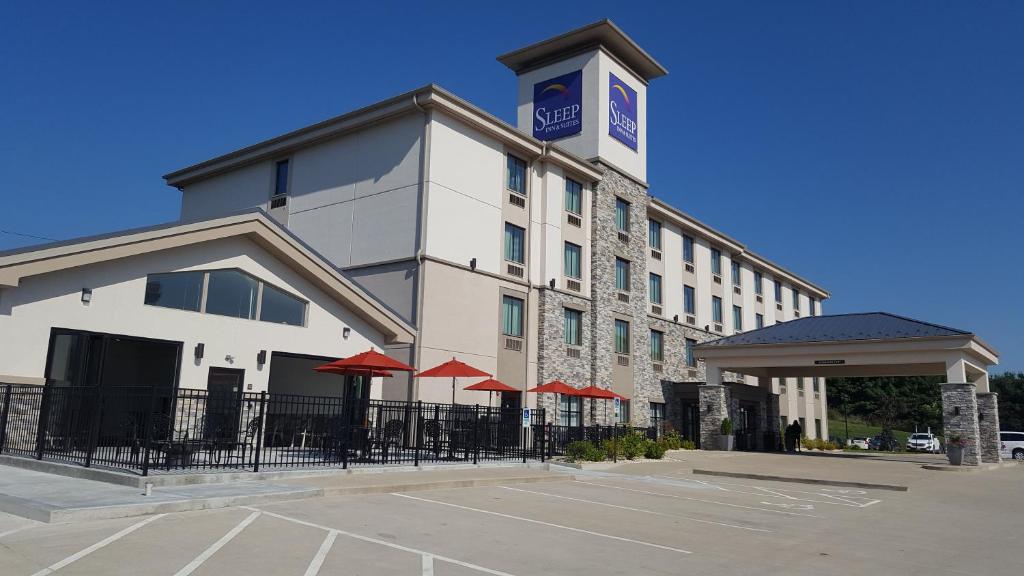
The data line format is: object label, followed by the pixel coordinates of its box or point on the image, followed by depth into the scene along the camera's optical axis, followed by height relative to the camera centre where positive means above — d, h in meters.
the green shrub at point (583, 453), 22.84 -0.96
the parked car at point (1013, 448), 42.94 -0.83
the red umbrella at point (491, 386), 23.08 +0.95
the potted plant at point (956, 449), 28.06 -0.63
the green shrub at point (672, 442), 33.00 -0.81
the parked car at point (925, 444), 50.28 -0.90
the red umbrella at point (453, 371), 20.55 +1.24
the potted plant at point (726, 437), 33.47 -0.55
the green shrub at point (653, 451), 26.00 -0.96
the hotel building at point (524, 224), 26.67 +7.72
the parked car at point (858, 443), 55.29 -1.05
